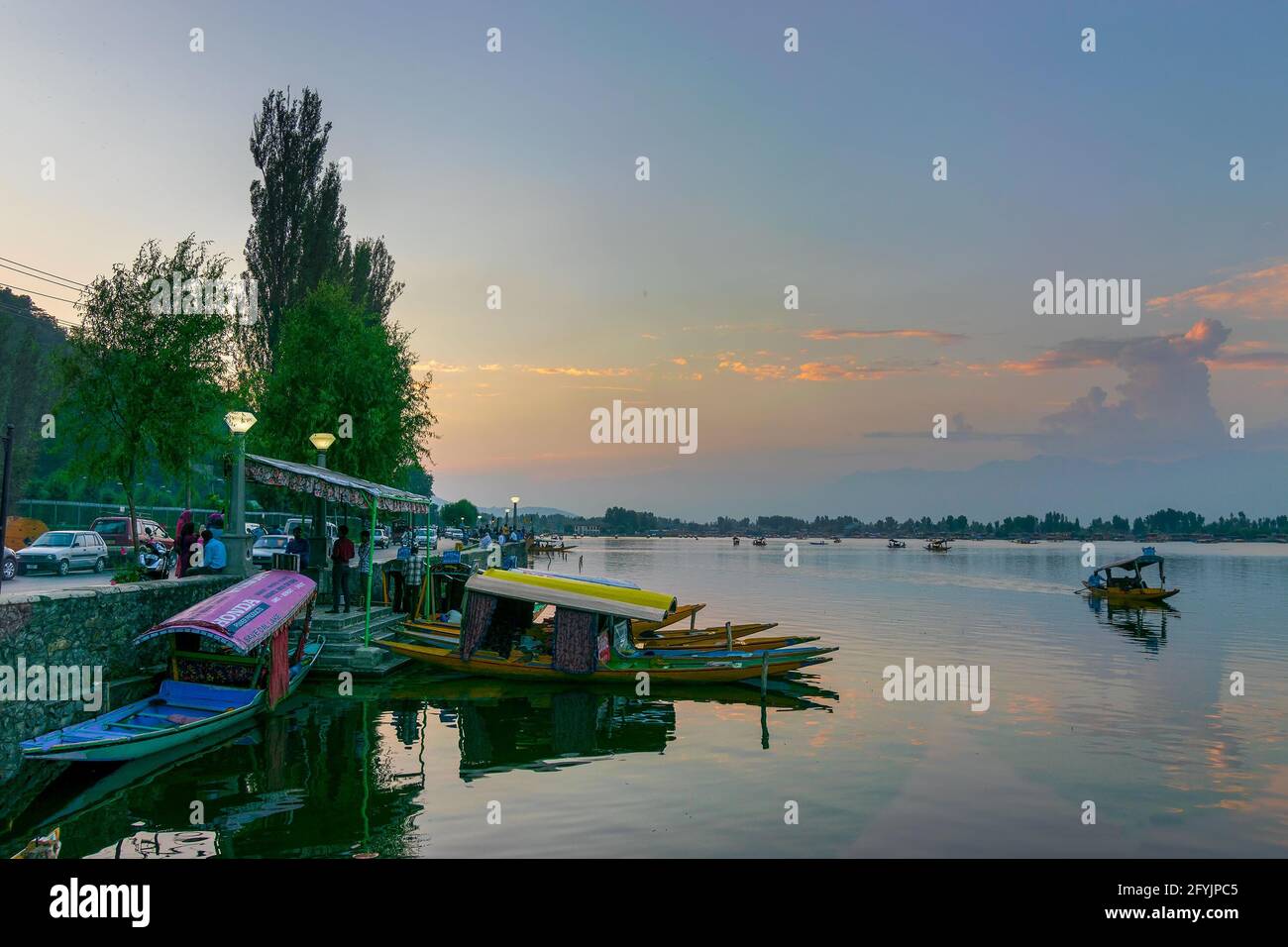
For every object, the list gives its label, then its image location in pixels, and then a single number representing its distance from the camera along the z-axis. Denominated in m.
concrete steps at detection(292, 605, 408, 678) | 21.23
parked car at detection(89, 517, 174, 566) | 31.55
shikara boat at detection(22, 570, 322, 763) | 13.66
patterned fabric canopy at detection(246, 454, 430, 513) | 19.94
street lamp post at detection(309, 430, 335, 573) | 27.36
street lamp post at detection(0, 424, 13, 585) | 14.73
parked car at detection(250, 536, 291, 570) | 36.81
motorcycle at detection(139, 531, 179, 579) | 19.48
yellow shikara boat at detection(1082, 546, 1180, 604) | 51.88
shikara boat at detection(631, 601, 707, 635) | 28.81
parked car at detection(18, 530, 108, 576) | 28.14
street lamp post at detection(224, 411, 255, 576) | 19.34
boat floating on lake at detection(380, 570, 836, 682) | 20.69
